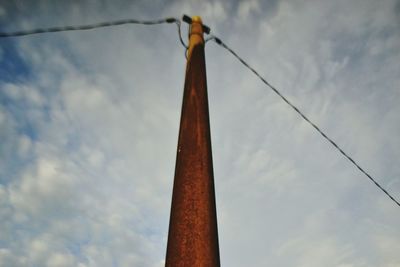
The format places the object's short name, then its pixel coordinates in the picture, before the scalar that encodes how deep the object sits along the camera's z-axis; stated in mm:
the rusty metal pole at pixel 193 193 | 2221
